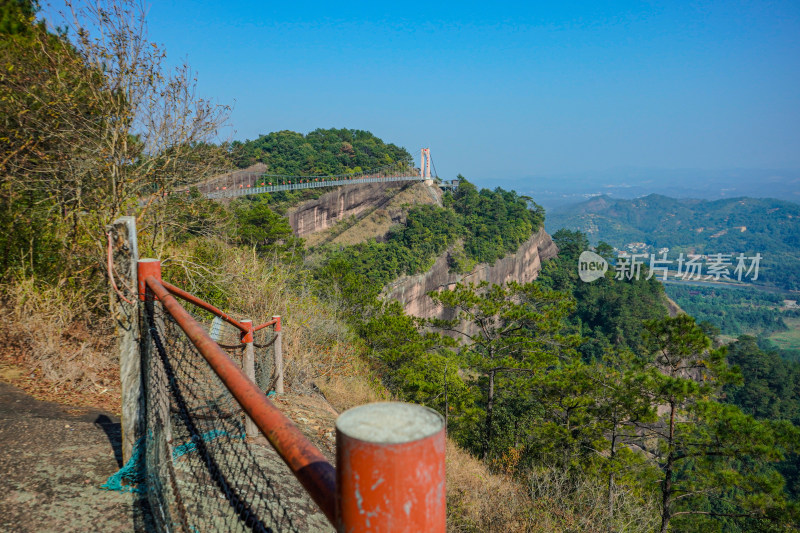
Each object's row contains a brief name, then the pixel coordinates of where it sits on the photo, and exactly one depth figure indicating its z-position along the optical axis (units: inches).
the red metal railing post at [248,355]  163.3
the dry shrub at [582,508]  257.6
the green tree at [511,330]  622.2
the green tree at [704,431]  366.9
